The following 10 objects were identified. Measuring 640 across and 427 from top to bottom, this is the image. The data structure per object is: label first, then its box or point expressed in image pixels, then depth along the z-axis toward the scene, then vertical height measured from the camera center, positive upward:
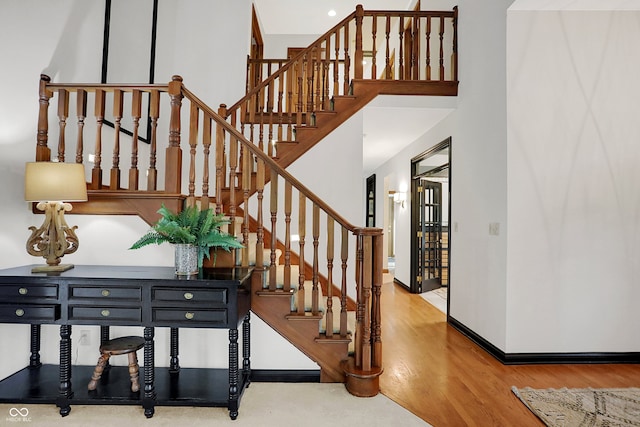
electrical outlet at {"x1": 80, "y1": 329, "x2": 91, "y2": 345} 2.54 -0.96
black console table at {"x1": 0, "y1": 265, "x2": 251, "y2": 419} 2.04 -0.60
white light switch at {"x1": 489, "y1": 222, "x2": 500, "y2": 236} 3.16 -0.13
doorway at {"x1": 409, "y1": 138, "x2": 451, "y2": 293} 5.92 -0.34
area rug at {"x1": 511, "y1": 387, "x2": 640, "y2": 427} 2.07 -1.27
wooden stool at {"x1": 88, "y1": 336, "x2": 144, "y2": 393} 2.18 -0.97
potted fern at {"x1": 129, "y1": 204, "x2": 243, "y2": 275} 2.14 -0.17
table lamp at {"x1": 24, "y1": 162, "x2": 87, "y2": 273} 2.12 +0.06
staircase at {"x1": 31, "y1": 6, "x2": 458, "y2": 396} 2.41 -0.07
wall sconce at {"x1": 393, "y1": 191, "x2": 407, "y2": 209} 6.47 +0.33
